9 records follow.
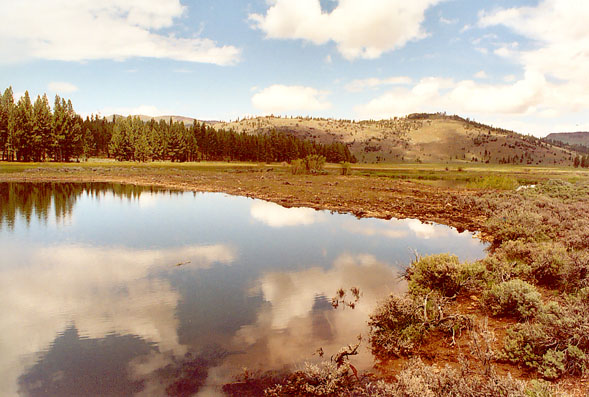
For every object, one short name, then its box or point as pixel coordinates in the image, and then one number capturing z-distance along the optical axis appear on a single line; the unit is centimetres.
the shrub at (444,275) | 1107
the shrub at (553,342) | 619
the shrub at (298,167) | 6888
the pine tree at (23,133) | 7650
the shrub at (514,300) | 859
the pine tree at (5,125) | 7650
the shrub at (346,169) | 6956
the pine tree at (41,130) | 7876
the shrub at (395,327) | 781
